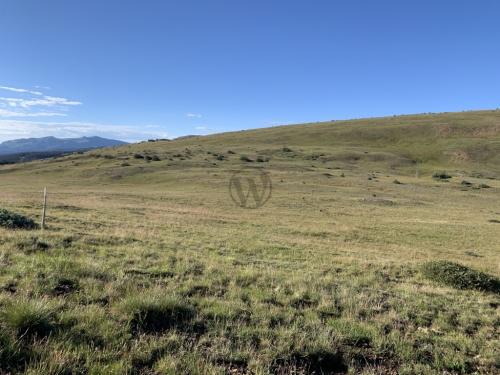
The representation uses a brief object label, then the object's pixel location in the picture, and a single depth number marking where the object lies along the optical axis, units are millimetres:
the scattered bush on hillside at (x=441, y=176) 77188
